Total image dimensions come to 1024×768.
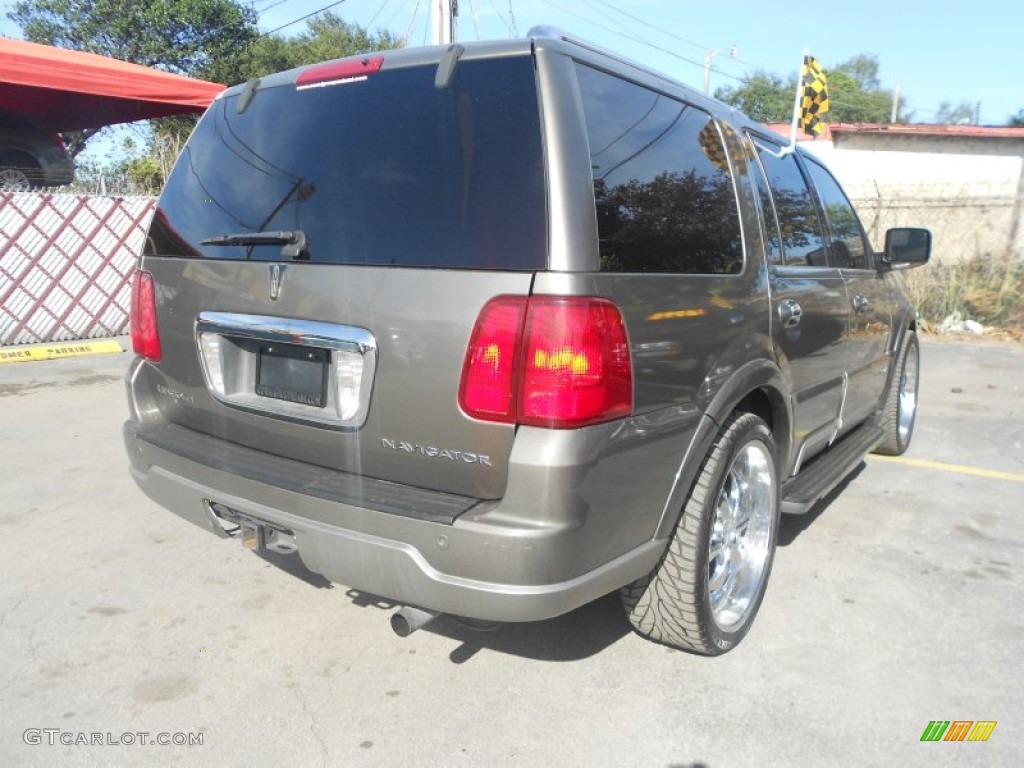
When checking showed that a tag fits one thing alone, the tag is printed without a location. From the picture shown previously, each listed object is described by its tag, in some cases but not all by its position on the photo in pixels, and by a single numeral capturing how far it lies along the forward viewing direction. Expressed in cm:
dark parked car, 1027
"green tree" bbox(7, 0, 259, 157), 2733
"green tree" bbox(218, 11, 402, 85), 3002
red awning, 963
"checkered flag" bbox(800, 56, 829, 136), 649
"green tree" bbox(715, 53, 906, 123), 5222
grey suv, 210
